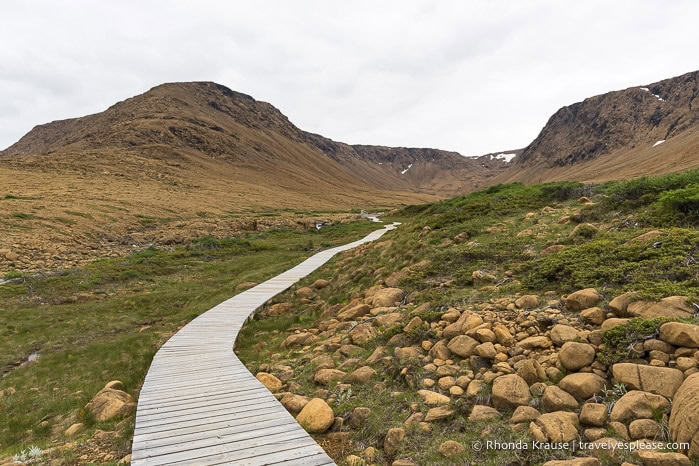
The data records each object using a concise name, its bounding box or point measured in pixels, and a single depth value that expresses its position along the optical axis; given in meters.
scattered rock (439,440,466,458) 4.51
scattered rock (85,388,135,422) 7.18
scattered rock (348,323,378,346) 8.27
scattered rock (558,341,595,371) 5.23
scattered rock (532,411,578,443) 4.25
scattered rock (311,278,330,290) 15.63
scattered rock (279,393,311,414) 6.34
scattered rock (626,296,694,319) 5.46
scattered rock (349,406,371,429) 5.68
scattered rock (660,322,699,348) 4.70
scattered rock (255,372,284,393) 7.26
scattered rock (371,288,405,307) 10.15
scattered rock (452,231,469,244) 13.33
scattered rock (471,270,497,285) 9.11
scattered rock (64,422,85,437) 6.68
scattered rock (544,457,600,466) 3.66
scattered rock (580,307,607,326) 5.95
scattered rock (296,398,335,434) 5.74
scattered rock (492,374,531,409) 5.00
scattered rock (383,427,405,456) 4.91
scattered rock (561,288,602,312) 6.53
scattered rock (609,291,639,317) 5.92
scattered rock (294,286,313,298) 14.89
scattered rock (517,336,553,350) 5.86
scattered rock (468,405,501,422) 4.96
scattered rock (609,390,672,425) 4.17
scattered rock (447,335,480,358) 6.33
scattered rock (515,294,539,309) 7.13
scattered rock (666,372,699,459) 3.56
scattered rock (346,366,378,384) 6.73
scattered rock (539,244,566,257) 9.52
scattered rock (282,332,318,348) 9.83
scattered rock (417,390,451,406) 5.50
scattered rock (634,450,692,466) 3.40
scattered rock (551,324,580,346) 5.75
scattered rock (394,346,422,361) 6.81
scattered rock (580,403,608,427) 4.28
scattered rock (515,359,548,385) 5.26
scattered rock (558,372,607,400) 4.77
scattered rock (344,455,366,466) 4.81
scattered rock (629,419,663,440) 3.98
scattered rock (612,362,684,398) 4.36
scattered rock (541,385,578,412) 4.67
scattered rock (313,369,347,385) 7.06
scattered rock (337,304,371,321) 10.29
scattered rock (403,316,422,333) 7.65
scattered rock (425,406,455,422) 5.18
